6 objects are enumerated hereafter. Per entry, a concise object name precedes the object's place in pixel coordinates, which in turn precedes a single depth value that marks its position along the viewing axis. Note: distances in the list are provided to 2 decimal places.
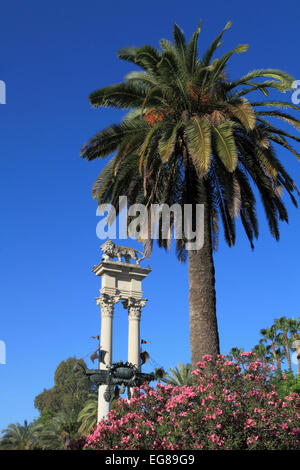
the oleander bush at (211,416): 8.81
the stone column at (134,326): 23.42
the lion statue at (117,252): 23.92
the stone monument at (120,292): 22.73
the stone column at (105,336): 20.73
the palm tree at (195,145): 12.79
